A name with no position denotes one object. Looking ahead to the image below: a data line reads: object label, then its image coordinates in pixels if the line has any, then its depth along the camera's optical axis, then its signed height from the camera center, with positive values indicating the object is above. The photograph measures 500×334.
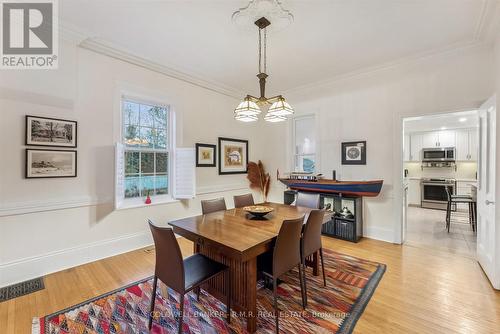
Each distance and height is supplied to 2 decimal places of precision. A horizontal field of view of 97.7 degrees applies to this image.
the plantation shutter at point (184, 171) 3.87 -0.07
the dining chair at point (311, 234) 2.16 -0.69
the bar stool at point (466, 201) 4.28 -0.74
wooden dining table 1.72 -0.62
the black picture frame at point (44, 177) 2.50 +0.00
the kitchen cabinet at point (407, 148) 7.05 +0.64
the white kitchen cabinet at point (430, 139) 6.68 +0.89
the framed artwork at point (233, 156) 4.69 +0.25
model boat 3.67 -0.35
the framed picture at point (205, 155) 4.24 +0.24
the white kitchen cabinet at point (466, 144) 6.15 +0.68
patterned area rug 1.81 -1.33
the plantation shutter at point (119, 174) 3.01 -0.11
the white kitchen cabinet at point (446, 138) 6.43 +0.88
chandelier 2.34 +0.65
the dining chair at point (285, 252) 1.81 -0.74
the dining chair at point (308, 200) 3.21 -0.50
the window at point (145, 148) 3.48 +0.31
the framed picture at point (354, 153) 4.04 +0.28
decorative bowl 2.48 -0.50
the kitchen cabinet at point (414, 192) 6.77 -0.76
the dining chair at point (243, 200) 3.30 -0.52
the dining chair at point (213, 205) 2.88 -0.52
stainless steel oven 6.15 -0.69
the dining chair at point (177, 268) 1.62 -0.88
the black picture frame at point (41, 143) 2.50 +0.38
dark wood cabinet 3.79 -0.91
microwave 6.36 +0.42
